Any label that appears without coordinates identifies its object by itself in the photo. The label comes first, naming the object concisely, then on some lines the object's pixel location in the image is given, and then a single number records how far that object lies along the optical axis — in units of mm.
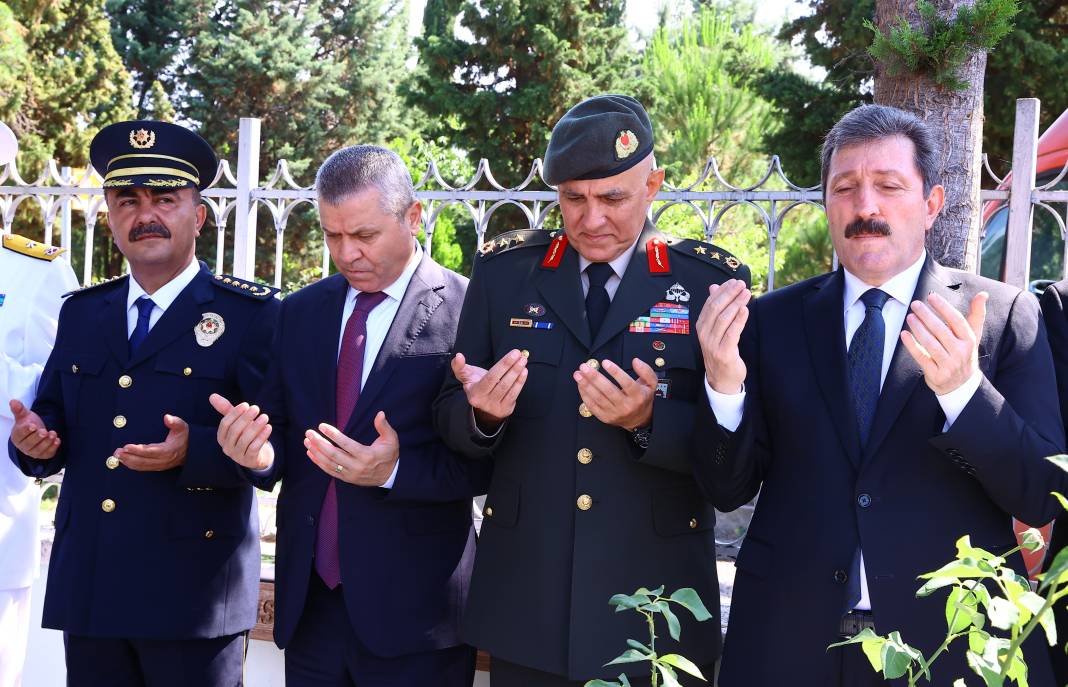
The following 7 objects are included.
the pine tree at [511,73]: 19422
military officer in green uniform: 2297
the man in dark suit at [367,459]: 2535
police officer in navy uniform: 2742
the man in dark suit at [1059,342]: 2318
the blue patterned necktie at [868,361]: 2146
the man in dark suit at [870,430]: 1967
